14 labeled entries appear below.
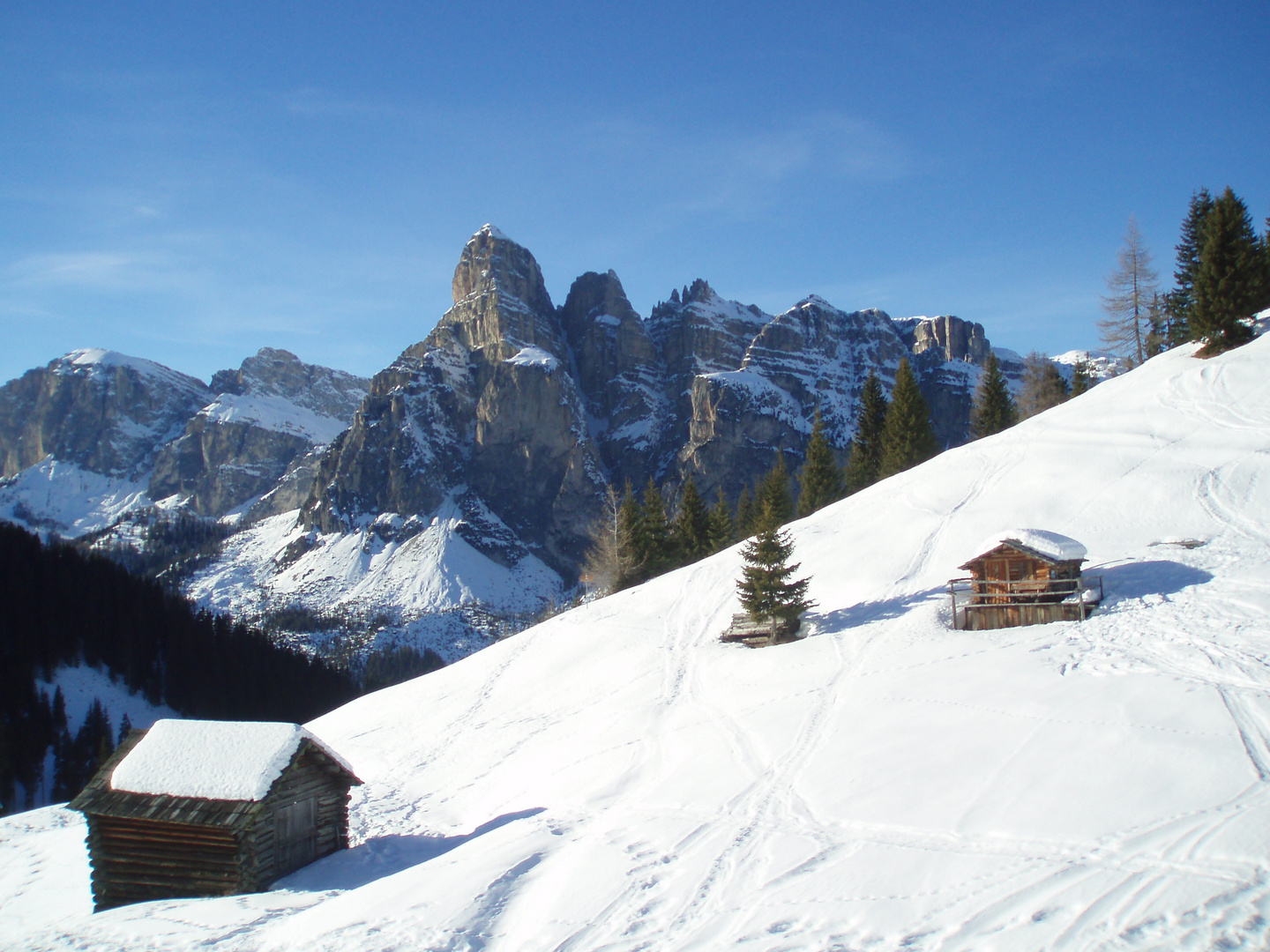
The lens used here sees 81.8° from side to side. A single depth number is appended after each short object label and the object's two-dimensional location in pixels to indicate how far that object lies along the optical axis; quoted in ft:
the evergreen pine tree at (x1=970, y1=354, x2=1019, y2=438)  180.34
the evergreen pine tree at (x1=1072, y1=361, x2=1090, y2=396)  189.78
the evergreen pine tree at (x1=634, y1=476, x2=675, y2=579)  153.39
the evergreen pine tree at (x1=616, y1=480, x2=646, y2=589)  151.84
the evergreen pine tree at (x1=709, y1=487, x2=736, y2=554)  165.07
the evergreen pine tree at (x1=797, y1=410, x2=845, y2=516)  173.47
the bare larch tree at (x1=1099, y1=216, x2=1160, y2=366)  173.06
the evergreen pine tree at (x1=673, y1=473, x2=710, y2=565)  170.09
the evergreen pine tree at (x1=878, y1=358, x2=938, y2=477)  170.81
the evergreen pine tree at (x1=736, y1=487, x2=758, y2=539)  176.65
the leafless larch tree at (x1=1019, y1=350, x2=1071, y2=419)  189.57
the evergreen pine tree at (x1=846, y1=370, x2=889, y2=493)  180.55
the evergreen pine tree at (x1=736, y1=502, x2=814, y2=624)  92.07
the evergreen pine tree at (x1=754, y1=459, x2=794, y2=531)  164.99
